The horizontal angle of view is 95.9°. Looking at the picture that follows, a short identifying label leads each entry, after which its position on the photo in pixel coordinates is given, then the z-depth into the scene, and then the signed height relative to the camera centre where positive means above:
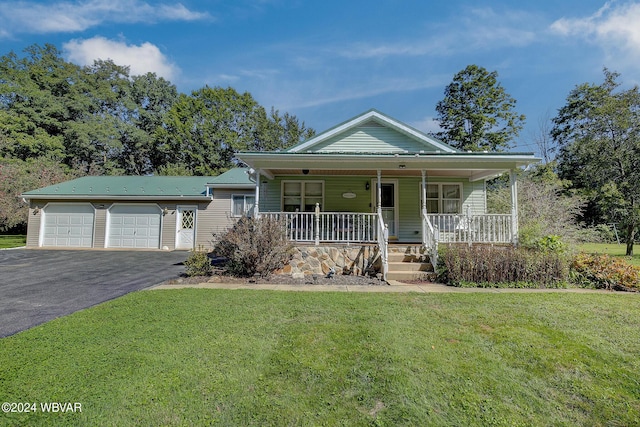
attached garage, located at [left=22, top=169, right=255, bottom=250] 15.39 +0.76
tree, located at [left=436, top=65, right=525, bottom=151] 25.52 +10.91
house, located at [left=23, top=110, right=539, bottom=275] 8.62 +1.54
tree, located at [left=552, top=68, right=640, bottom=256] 15.99 +5.34
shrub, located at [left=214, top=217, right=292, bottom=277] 7.42 -0.42
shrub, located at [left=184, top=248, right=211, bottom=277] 7.71 -0.91
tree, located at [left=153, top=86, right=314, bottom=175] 30.34 +10.99
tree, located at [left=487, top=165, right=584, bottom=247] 12.81 +1.48
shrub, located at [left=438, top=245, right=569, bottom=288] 6.77 -0.84
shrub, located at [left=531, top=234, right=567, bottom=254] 7.26 -0.26
